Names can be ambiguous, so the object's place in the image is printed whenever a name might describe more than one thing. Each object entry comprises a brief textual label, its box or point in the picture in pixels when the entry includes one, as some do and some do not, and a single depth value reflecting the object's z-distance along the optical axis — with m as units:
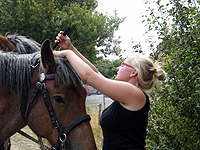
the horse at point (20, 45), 2.51
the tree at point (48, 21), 9.94
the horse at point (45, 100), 1.98
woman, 1.82
